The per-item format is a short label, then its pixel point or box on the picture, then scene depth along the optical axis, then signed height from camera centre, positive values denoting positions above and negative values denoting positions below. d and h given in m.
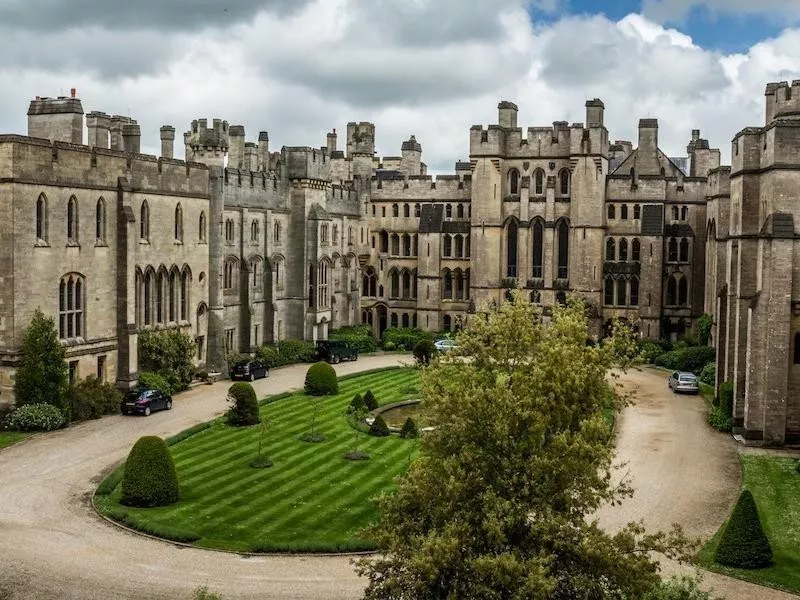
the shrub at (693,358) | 56.19 -4.76
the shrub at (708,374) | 51.88 -5.25
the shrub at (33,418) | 36.34 -5.61
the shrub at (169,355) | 44.91 -3.96
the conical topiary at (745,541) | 23.97 -6.64
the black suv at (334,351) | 58.69 -4.77
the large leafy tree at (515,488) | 16.28 -3.76
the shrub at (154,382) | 43.38 -5.00
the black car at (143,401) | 40.19 -5.49
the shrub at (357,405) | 42.03 -5.76
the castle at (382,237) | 37.62 +2.12
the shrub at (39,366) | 37.06 -3.70
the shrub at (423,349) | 55.84 -4.37
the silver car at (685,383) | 49.16 -5.43
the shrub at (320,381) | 46.47 -5.23
